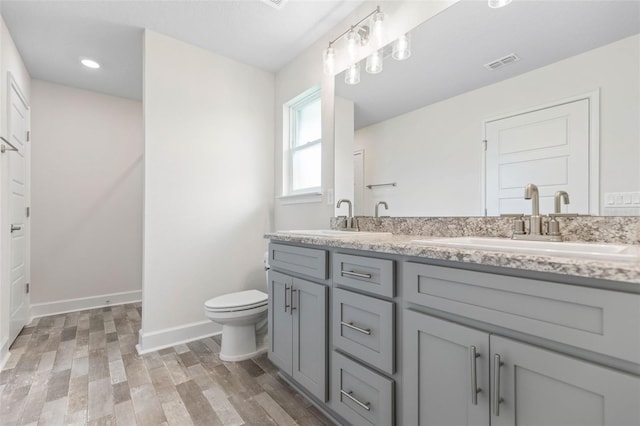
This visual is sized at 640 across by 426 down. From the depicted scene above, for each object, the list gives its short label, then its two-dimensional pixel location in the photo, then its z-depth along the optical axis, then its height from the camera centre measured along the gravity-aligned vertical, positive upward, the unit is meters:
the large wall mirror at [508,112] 1.05 +0.46
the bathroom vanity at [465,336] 0.66 -0.36
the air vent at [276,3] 1.98 +1.42
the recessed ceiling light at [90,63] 2.71 +1.40
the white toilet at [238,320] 2.05 -0.76
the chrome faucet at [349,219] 2.10 -0.04
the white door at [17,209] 2.31 +0.03
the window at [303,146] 2.63 +0.62
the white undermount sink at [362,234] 1.70 -0.13
